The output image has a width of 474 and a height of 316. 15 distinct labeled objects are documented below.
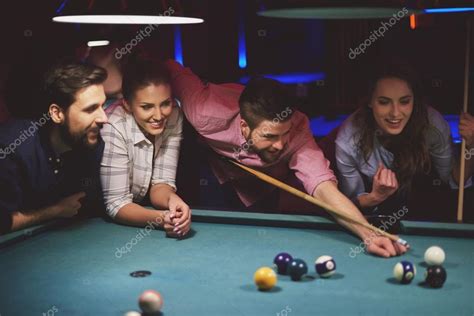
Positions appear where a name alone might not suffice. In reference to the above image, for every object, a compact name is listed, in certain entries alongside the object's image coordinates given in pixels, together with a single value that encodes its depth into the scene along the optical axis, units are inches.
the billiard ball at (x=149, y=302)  84.0
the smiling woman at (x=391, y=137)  142.1
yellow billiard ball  93.3
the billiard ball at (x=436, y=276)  93.7
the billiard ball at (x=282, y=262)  99.9
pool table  88.9
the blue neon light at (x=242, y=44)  318.9
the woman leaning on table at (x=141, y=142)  137.6
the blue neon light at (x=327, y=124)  240.4
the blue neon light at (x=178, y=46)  288.2
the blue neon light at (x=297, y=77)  313.0
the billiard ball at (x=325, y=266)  97.6
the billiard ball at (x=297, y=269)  96.9
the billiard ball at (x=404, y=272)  95.0
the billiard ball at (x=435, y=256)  100.3
